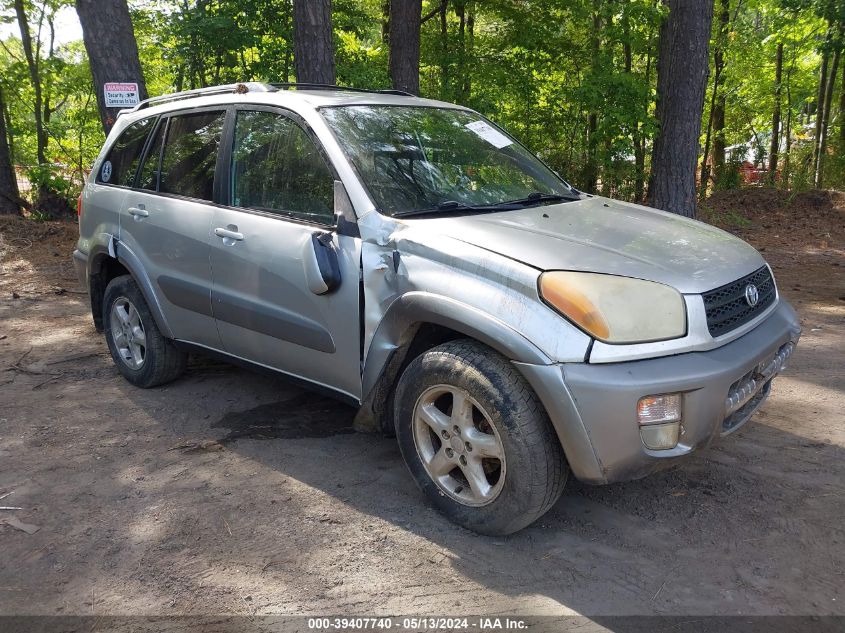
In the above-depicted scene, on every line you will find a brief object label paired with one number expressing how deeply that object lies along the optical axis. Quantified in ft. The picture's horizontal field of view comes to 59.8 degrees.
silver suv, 9.05
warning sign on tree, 25.57
